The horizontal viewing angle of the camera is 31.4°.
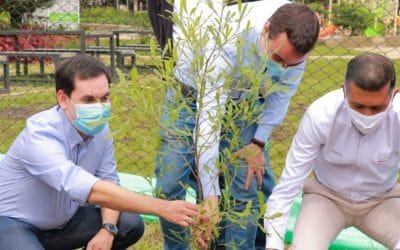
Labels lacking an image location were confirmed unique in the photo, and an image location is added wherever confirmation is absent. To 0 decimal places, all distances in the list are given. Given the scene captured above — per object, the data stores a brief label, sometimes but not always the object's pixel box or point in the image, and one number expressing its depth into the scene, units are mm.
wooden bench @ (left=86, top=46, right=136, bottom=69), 8503
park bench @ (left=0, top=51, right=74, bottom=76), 7349
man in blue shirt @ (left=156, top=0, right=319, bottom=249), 1933
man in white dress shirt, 2578
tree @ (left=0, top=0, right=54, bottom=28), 7391
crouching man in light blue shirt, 2377
